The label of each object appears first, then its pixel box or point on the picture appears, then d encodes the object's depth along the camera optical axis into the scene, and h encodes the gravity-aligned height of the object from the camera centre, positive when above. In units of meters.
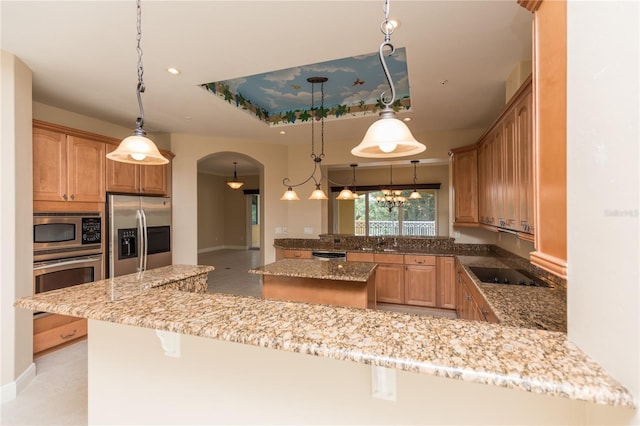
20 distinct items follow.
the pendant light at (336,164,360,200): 4.49 +0.25
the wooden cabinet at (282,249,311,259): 4.79 -0.68
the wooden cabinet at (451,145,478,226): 3.95 +0.36
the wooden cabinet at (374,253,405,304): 4.46 -1.01
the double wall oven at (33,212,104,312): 2.94 -0.39
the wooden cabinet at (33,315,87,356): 2.98 -1.25
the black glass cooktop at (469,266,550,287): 2.56 -0.62
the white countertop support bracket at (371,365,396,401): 1.04 -0.60
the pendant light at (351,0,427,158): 1.19 +0.31
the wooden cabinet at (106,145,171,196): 3.74 +0.46
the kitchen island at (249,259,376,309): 2.78 -0.71
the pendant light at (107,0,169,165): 1.58 +0.35
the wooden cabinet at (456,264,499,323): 2.07 -0.80
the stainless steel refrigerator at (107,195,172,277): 3.58 -0.27
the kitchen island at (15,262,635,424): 0.75 -0.56
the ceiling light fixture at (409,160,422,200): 8.21 +0.88
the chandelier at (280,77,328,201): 3.37 +1.34
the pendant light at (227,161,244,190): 8.66 +0.82
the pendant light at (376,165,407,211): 8.34 +0.39
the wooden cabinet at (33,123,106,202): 3.02 +0.50
